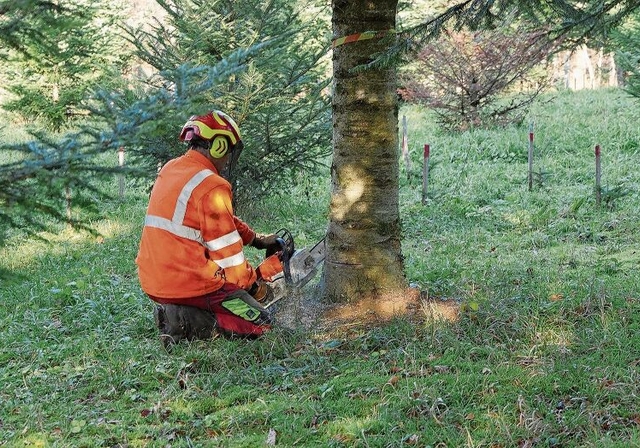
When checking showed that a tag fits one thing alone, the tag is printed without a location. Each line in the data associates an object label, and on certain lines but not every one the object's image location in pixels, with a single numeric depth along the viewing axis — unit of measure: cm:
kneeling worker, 514
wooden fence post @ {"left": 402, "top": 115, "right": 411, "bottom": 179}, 1355
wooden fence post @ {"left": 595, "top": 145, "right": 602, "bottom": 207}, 967
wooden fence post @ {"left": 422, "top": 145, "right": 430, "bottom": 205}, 1057
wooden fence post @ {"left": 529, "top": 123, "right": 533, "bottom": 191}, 1135
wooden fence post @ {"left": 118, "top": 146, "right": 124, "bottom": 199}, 1143
